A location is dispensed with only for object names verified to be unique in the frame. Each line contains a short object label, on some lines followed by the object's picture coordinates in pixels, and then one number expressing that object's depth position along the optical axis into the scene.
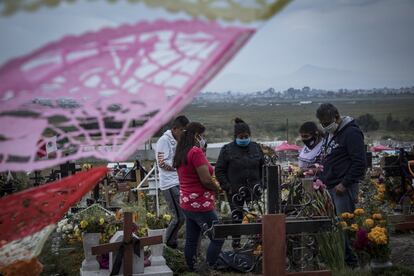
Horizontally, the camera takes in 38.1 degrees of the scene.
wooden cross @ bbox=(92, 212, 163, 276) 6.41
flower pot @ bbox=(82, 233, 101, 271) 7.15
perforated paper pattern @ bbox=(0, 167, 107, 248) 3.55
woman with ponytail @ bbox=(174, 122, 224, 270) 6.58
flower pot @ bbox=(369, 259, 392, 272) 6.55
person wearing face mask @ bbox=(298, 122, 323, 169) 7.91
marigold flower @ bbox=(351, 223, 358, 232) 6.56
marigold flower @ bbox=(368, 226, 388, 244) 6.35
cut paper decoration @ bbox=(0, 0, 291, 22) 2.16
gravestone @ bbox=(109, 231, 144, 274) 6.70
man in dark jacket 6.68
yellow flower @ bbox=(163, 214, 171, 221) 8.05
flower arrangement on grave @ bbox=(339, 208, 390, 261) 6.39
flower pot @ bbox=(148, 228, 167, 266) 7.32
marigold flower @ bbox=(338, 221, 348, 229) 6.40
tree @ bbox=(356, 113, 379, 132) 53.17
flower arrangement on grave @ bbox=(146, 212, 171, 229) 7.84
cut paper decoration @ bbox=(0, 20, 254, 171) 2.22
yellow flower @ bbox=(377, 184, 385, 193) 10.81
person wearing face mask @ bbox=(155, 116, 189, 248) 8.39
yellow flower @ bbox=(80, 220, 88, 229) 7.42
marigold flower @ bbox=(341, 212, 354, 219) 6.56
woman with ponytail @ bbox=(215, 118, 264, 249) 8.07
